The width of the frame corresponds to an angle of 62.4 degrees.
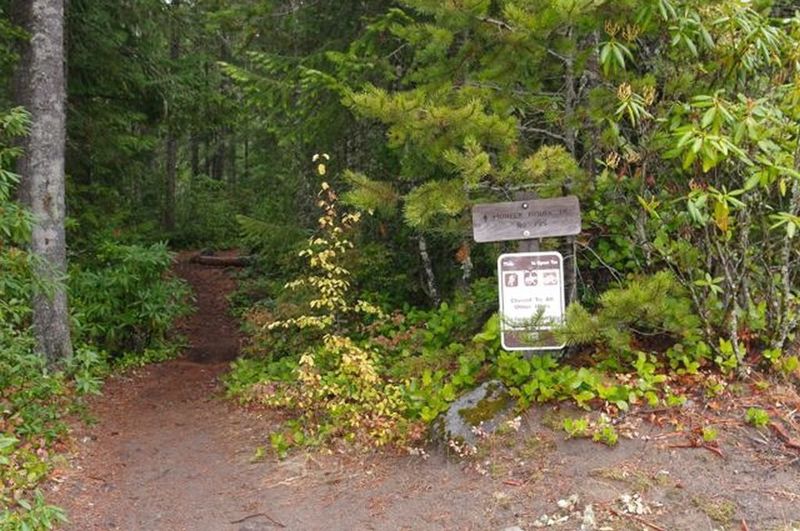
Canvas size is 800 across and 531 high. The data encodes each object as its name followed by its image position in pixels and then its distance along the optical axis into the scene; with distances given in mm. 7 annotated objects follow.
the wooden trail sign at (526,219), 4973
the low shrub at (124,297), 9406
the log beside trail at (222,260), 17188
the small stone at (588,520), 3885
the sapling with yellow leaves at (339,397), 5684
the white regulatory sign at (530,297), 4887
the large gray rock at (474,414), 4984
